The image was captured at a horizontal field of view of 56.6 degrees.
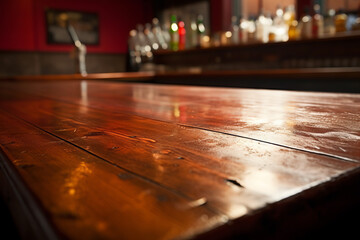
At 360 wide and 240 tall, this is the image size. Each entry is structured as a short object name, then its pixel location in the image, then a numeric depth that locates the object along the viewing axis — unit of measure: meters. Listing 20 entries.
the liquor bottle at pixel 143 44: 4.64
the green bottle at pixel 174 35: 4.10
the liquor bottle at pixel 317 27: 2.87
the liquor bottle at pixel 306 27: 2.89
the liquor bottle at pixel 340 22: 2.81
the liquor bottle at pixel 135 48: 4.71
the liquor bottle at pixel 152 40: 4.50
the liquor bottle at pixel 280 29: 3.16
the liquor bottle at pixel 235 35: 3.50
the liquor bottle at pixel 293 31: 3.07
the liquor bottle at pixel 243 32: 3.44
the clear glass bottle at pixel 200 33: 3.94
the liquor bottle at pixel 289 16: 3.17
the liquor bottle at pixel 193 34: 4.02
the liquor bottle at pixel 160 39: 4.43
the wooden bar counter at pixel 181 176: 0.19
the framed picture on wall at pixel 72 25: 5.91
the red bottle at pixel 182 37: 4.10
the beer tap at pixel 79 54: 3.54
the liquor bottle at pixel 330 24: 2.86
